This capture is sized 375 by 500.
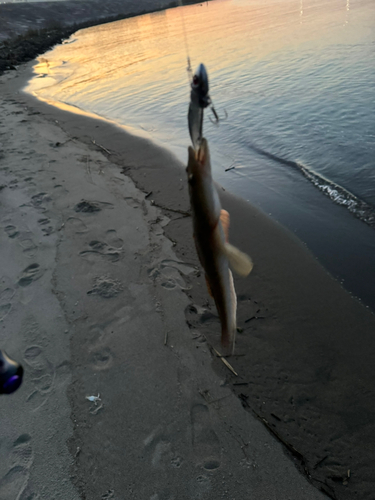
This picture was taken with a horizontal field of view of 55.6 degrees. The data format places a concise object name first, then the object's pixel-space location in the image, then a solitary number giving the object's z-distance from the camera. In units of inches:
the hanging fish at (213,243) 41.6
